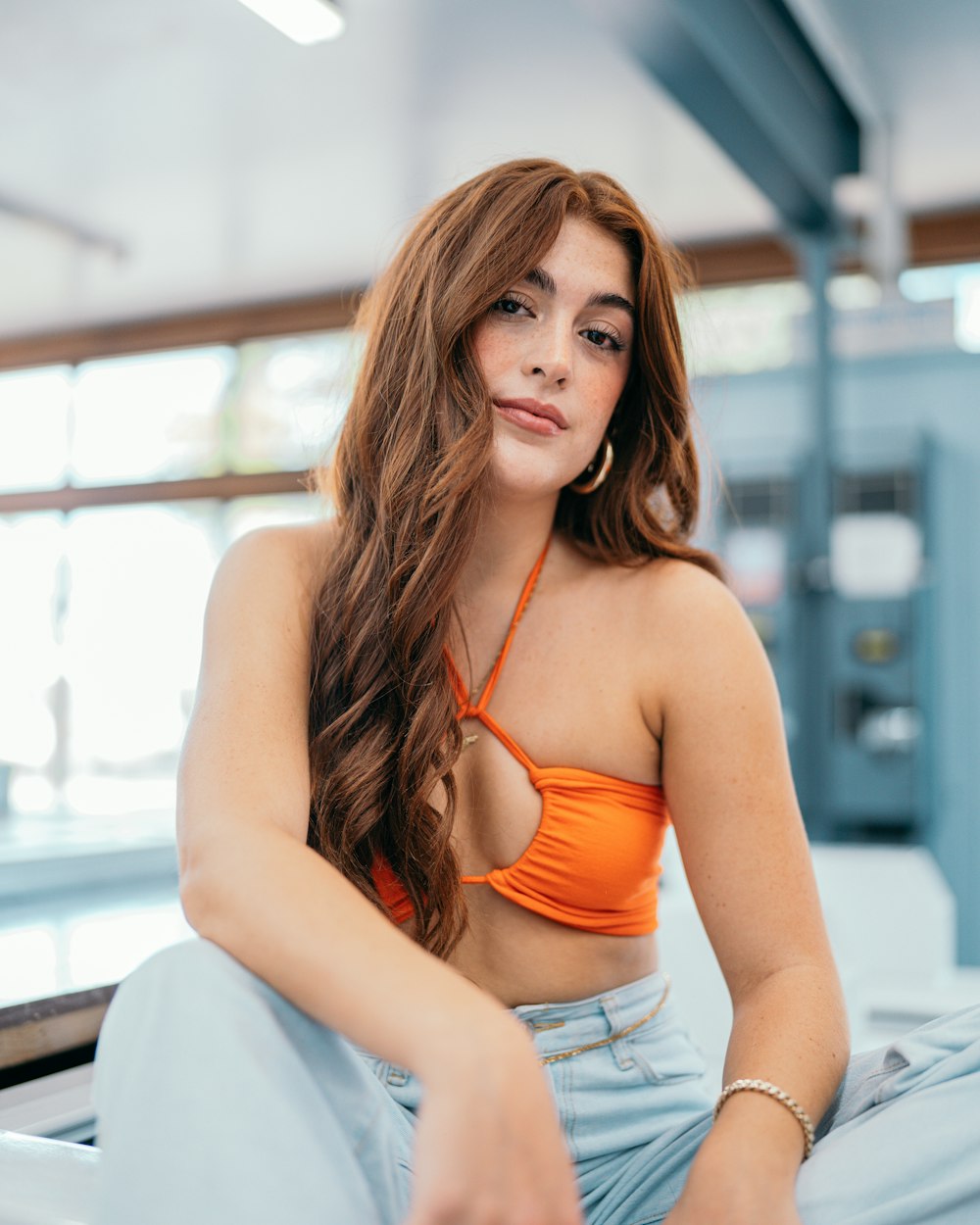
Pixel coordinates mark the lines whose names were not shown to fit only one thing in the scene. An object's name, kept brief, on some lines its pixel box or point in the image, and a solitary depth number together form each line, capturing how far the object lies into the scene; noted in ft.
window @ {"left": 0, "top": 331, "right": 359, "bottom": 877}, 11.27
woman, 3.08
